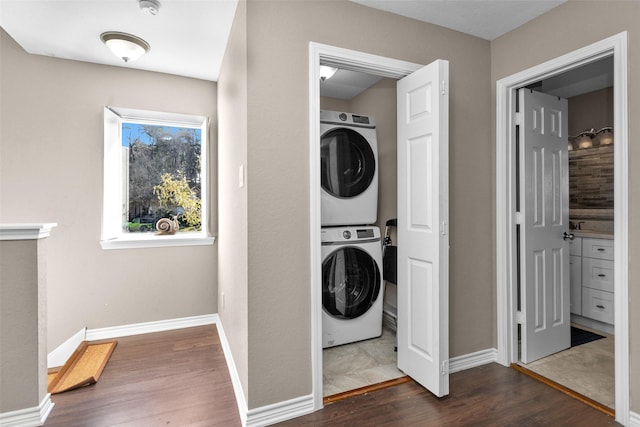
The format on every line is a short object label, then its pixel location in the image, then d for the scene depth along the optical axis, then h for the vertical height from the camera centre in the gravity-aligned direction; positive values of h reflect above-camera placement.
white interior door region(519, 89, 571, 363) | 2.39 -0.10
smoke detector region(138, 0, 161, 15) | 2.00 +1.33
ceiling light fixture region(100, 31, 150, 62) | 2.34 +1.27
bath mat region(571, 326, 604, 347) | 2.78 -1.14
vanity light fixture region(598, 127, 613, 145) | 3.38 +0.83
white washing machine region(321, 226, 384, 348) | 2.70 -0.63
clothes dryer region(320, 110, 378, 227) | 2.74 +0.40
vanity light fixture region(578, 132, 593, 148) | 3.57 +0.82
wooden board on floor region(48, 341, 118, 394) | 2.14 -1.15
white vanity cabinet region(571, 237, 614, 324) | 2.97 -0.66
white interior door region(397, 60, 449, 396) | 1.92 -0.09
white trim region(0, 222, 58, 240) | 1.73 -0.09
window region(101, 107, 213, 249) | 3.13 +0.37
